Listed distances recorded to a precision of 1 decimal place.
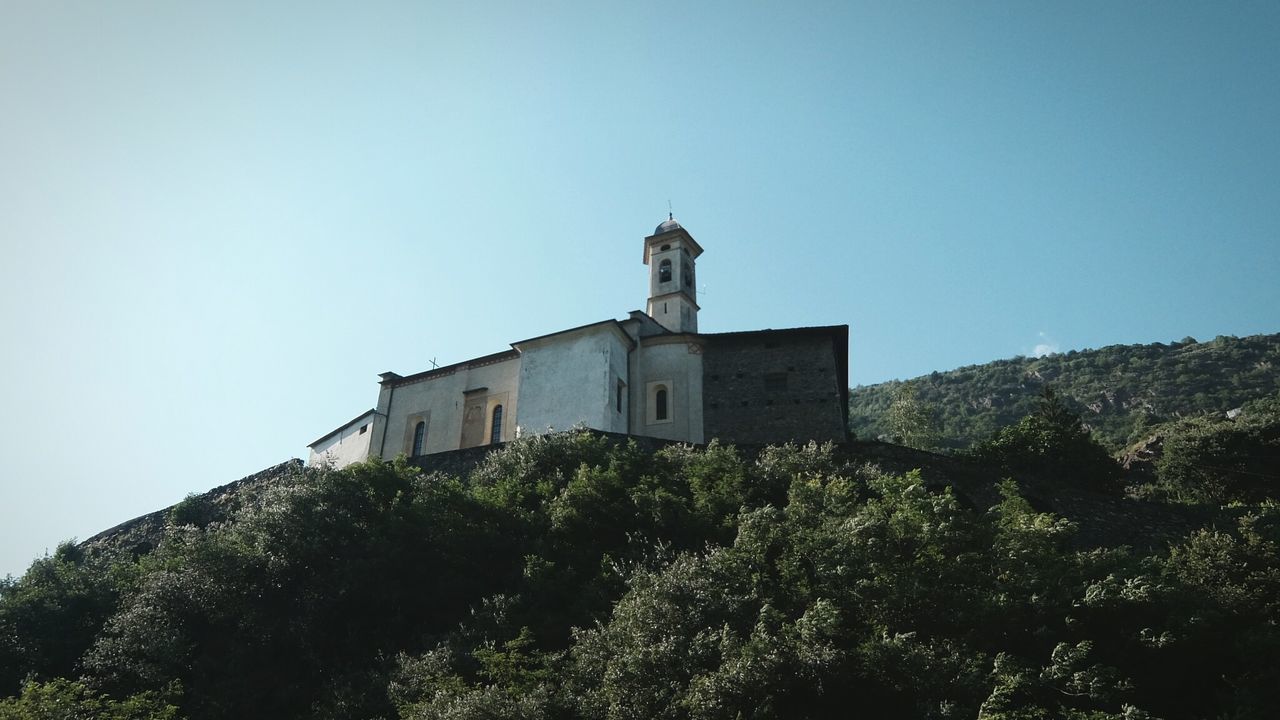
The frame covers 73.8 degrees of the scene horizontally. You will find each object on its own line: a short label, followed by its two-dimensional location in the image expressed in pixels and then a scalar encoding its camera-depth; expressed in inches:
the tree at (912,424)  1749.5
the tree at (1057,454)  1193.4
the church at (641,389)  1170.6
